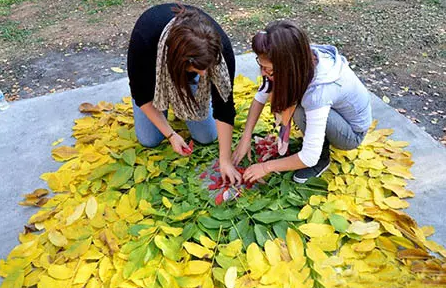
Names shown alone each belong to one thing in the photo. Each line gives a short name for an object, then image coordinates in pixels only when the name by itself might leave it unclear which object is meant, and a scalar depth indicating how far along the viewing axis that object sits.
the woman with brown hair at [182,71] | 1.14
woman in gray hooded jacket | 1.14
